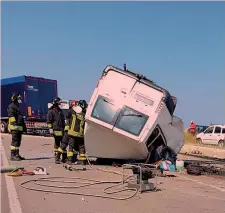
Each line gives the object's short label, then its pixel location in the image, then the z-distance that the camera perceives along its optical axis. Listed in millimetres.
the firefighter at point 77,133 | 7141
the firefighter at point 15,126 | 7361
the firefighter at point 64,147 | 7279
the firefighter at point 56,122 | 7423
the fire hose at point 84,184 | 4387
